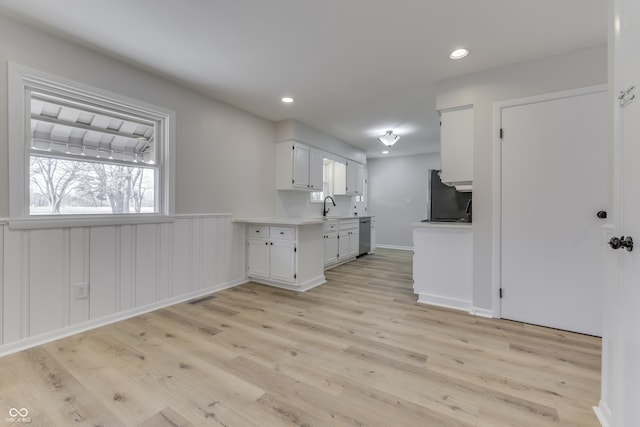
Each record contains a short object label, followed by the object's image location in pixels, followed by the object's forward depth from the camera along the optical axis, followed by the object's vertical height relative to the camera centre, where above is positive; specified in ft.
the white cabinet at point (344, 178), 19.58 +2.52
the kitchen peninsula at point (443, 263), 9.40 -1.79
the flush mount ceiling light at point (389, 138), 15.76 +4.29
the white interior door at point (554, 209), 7.55 +0.13
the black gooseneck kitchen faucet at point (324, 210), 17.84 +0.19
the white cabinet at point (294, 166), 14.48 +2.54
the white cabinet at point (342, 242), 15.83 -1.83
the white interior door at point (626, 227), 3.44 -0.18
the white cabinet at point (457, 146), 9.27 +2.32
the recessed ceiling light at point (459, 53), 7.80 +4.61
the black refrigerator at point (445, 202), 11.98 +0.50
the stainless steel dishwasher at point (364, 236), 19.48 -1.70
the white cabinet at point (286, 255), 11.59 -1.87
